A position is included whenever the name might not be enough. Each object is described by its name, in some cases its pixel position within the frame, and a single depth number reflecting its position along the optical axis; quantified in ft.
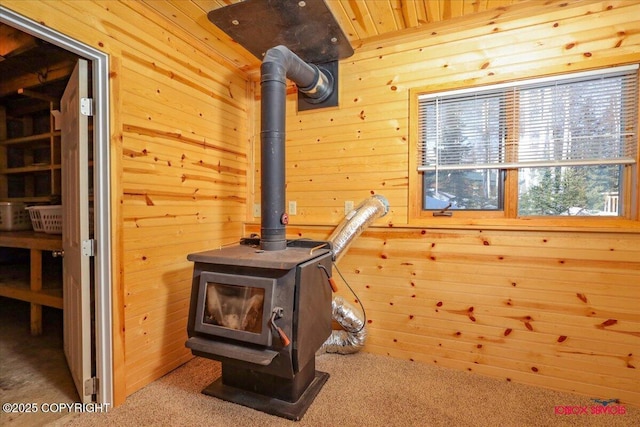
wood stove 4.67
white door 5.36
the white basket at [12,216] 8.74
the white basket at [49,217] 7.35
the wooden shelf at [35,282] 7.30
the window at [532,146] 5.78
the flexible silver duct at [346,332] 6.95
